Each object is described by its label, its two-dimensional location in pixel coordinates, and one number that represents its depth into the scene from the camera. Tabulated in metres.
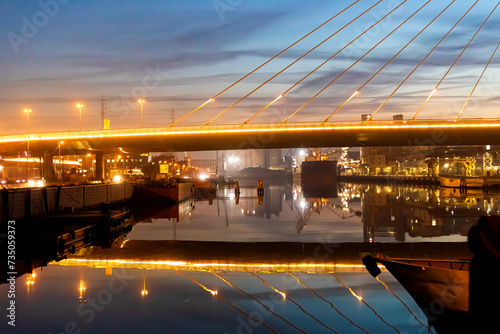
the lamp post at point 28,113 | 73.55
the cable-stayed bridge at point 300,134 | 62.41
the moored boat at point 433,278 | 11.88
